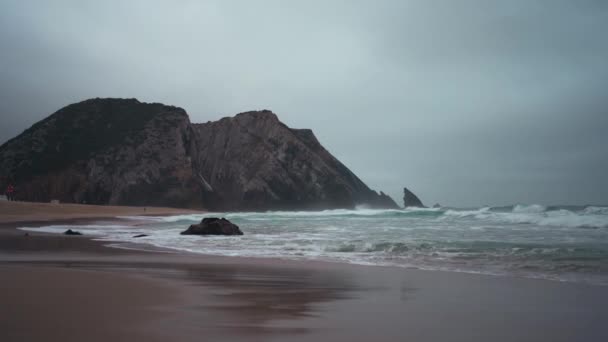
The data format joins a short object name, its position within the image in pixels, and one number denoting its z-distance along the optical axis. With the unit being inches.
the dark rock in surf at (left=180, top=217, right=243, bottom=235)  612.7
